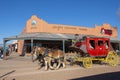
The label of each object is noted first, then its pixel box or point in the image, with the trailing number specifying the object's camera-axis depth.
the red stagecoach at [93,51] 6.73
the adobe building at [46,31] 12.45
